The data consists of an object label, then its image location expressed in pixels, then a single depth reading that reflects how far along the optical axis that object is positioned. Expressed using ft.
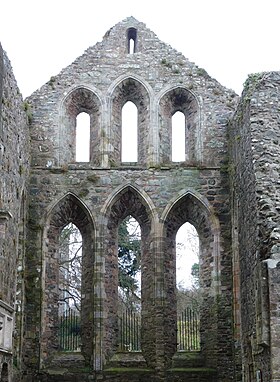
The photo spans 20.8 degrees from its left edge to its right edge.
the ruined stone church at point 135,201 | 52.75
